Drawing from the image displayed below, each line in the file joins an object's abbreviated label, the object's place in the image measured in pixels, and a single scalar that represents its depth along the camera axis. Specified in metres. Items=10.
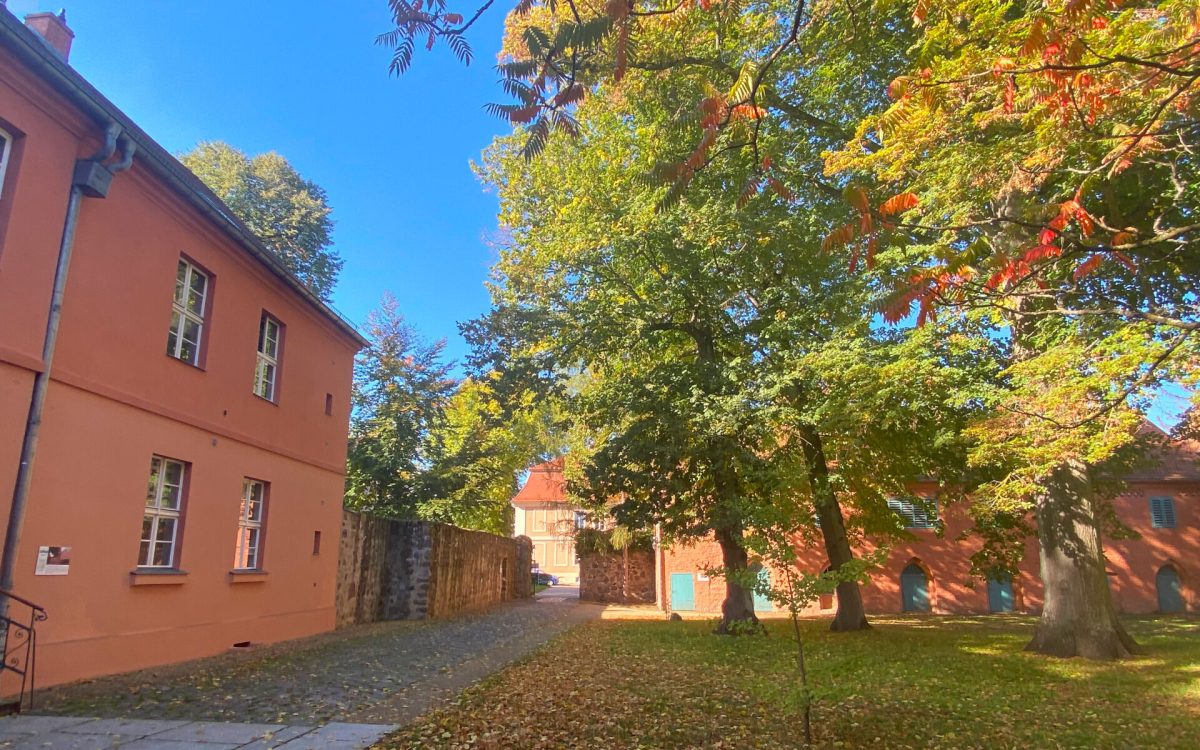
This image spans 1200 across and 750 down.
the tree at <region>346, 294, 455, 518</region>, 23.39
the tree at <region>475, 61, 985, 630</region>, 12.58
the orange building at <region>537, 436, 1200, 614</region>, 24.69
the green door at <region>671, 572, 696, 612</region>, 25.03
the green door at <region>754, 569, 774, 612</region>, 24.13
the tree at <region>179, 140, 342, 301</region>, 25.88
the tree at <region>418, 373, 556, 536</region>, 23.64
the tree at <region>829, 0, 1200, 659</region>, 4.07
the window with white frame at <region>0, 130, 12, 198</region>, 7.16
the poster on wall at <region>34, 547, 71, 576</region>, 7.36
